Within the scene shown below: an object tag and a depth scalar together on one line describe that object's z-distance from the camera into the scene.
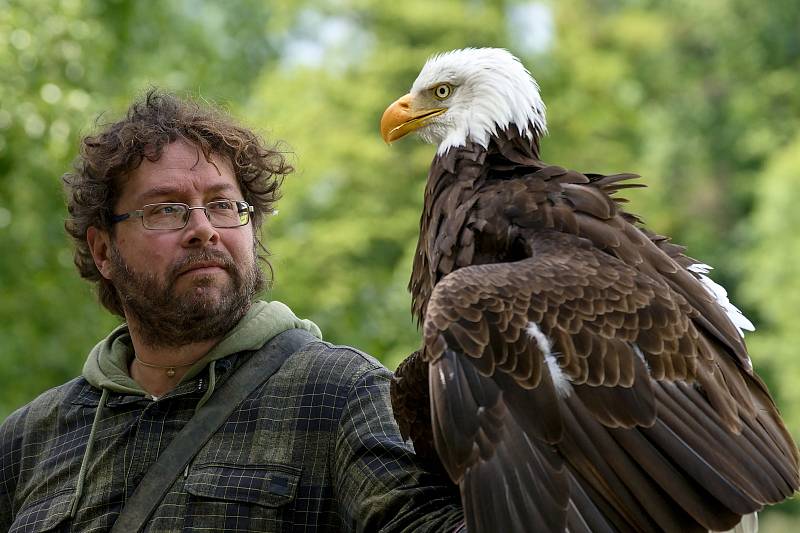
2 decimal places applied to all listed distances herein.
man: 7.01
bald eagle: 5.87
